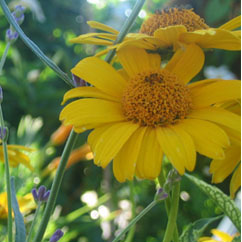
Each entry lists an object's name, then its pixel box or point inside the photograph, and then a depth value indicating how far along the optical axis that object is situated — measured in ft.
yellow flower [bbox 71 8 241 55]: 0.72
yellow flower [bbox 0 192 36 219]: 0.95
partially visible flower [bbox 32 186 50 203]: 0.75
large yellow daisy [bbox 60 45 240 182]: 0.70
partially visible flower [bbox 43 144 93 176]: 1.35
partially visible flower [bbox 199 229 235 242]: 0.88
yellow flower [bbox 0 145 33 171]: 0.88
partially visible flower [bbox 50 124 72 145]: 1.41
